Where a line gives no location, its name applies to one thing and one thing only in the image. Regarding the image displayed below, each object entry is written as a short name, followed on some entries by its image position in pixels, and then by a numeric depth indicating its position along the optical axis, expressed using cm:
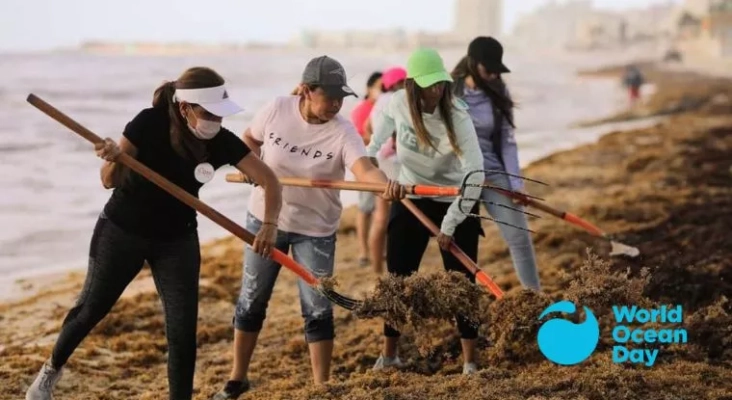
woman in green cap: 862
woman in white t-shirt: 799
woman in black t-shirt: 702
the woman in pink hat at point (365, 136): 1393
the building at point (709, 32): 13800
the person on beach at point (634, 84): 6025
